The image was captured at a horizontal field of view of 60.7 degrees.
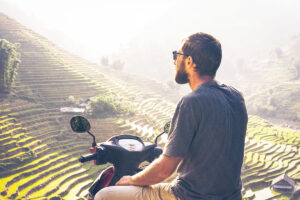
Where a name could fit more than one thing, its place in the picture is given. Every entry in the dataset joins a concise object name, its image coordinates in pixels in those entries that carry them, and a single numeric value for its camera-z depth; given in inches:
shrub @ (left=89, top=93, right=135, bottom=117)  747.4
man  66.8
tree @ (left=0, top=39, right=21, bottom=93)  733.9
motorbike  83.7
